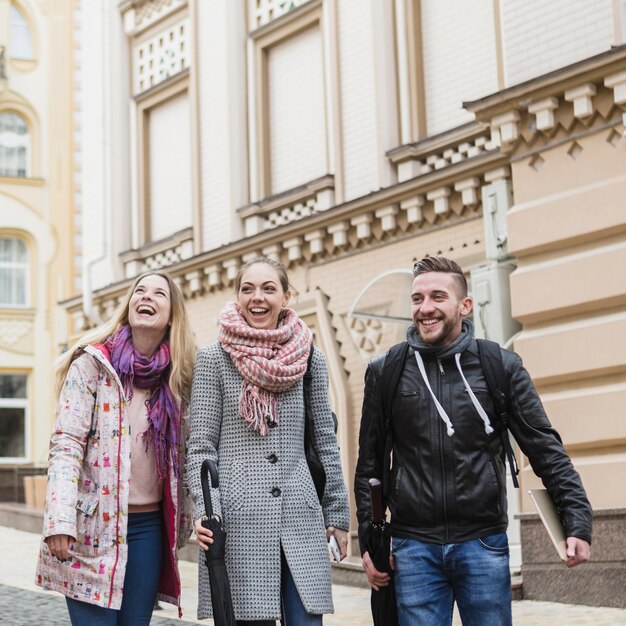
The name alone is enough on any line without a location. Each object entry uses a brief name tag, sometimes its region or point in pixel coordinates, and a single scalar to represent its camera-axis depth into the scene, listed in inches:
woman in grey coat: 181.6
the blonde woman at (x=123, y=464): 184.9
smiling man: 170.6
